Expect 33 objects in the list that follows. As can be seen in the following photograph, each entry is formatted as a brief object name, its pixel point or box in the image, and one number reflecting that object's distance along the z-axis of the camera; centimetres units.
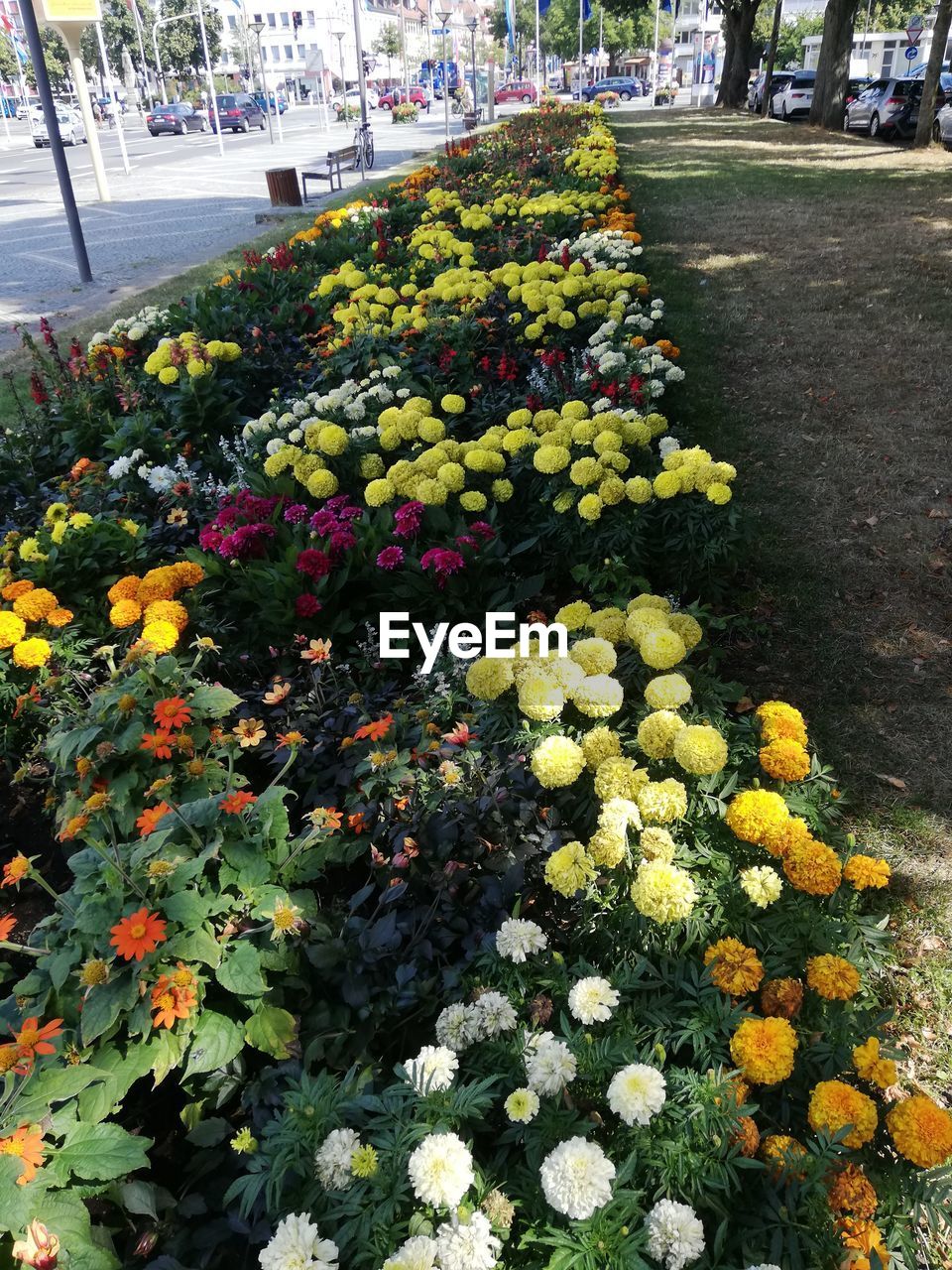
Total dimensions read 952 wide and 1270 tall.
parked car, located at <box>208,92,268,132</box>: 4084
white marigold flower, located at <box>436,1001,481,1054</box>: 160
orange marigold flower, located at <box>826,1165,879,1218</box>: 134
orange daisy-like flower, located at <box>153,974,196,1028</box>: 158
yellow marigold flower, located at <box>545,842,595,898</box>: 178
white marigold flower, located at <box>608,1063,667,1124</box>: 141
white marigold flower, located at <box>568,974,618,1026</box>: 157
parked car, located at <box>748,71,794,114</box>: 2886
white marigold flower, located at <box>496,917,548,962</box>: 173
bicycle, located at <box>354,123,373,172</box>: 2055
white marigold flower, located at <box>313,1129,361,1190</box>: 138
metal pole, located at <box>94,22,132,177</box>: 2127
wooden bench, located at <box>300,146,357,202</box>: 1694
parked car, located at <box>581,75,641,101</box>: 5175
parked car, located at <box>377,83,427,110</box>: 5247
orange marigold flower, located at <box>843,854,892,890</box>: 181
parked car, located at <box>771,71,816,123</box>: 2659
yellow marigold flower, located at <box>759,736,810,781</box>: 200
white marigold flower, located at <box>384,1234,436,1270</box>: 122
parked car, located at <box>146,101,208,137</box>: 3819
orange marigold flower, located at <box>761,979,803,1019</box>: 165
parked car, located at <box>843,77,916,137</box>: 1983
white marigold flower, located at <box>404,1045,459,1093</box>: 148
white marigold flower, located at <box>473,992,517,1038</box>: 162
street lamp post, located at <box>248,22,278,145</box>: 3159
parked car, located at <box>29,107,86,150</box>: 3697
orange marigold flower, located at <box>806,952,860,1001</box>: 164
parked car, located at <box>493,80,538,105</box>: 5569
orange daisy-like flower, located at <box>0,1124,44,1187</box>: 133
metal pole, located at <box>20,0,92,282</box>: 942
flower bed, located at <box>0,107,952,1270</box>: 141
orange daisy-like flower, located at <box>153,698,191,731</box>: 216
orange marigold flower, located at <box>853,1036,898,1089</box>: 150
